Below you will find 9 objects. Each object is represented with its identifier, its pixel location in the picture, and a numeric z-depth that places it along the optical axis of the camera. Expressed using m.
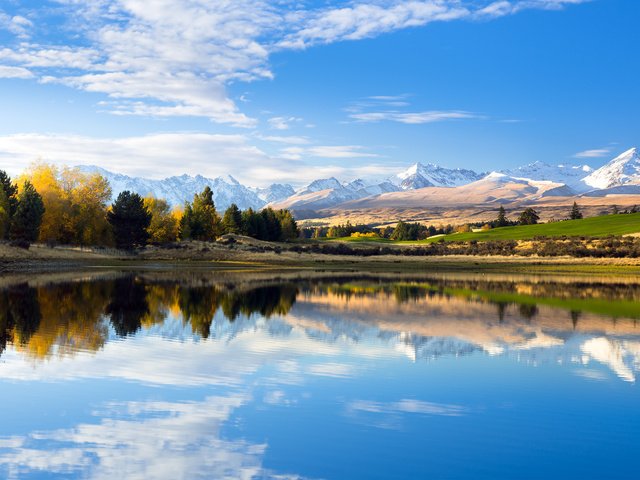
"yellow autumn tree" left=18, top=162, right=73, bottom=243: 113.00
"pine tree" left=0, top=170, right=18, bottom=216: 101.44
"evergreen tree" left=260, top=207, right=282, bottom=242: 174.90
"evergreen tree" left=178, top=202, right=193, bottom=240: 148.00
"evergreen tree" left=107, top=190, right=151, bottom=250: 119.88
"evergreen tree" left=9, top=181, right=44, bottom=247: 99.00
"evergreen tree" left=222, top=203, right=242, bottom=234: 164.50
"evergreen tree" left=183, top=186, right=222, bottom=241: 149.75
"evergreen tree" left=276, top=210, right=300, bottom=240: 190.40
